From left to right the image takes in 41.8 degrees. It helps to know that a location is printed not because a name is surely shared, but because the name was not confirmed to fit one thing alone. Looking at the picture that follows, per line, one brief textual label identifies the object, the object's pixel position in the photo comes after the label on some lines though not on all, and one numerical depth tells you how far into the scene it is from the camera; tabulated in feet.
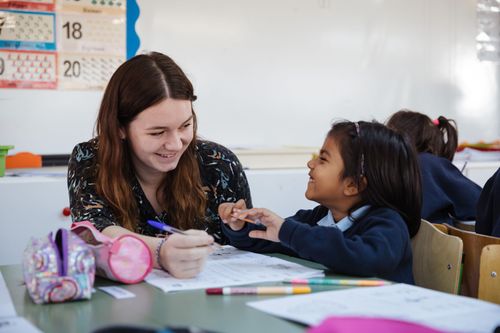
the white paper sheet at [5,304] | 3.25
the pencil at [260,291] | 3.58
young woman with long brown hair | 5.36
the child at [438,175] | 8.64
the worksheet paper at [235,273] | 3.87
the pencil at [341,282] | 3.78
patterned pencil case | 3.40
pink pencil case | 3.86
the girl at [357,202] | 4.47
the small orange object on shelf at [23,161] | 9.07
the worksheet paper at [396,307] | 3.00
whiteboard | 9.68
